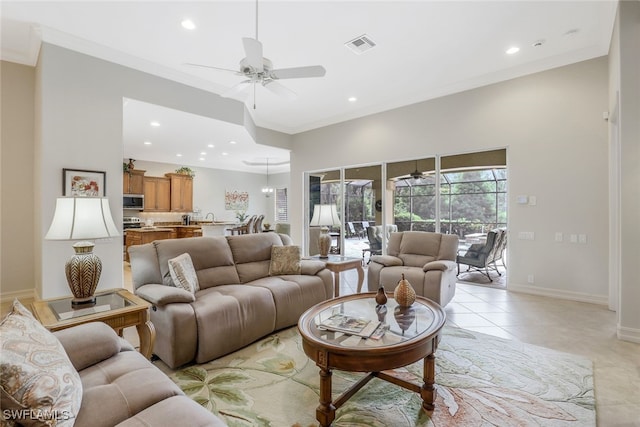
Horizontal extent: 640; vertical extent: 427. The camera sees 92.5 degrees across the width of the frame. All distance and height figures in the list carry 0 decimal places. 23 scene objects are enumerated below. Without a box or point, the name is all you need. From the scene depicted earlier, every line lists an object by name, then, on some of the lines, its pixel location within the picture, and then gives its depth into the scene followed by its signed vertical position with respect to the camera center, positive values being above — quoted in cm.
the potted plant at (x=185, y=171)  934 +132
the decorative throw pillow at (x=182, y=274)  281 -56
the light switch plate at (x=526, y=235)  453 -32
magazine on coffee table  195 -75
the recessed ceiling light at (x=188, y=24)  336 +212
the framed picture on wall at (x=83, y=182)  361 +39
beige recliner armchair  367 -67
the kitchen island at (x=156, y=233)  718 -47
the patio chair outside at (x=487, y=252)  508 -66
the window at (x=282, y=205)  1202 +36
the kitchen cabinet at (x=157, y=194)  882 +61
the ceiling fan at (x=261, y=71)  272 +141
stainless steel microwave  825 +36
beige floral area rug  186 -123
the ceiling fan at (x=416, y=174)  580 +75
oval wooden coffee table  170 -76
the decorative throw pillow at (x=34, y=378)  99 -58
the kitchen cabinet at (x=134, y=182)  831 +91
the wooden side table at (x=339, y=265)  401 -69
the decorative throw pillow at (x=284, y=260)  368 -56
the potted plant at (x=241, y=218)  997 -12
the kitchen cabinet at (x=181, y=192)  930 +69
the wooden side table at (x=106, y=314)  193 -66
